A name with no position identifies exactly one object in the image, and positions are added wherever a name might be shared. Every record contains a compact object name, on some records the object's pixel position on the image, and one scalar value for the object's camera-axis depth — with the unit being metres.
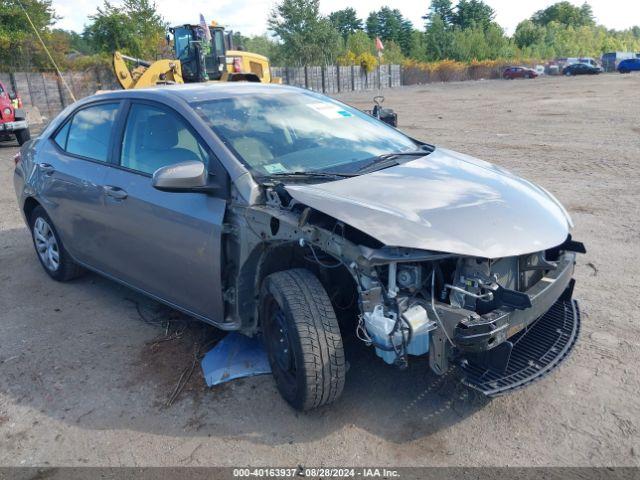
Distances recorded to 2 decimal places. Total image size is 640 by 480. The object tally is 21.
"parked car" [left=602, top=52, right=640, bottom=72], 65.52
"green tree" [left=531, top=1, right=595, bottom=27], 113.31
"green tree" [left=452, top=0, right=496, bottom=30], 92.88
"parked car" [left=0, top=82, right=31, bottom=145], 14.80
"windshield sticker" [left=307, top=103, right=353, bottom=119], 4.28
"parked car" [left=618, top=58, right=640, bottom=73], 55.94
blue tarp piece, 3.53
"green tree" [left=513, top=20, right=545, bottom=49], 87.25
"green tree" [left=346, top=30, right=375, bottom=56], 65.88
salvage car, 2.79
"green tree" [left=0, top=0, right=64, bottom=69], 30.69
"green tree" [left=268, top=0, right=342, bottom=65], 57.03
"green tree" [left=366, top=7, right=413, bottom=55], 89.69
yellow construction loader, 17.66
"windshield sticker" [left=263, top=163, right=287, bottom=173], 3.46
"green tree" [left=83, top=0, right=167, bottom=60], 36.41
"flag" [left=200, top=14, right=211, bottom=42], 16.73
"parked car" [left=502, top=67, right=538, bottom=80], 56.16
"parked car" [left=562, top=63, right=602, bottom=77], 55.28
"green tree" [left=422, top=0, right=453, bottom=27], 94.87
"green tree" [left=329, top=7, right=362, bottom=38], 98.32
